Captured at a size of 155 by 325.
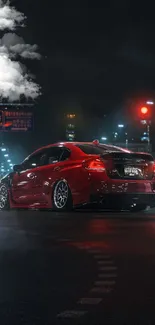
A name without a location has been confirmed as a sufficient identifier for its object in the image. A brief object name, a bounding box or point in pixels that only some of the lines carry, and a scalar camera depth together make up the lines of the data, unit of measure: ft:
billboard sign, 138.51
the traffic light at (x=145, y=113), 71.21
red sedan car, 39.65
